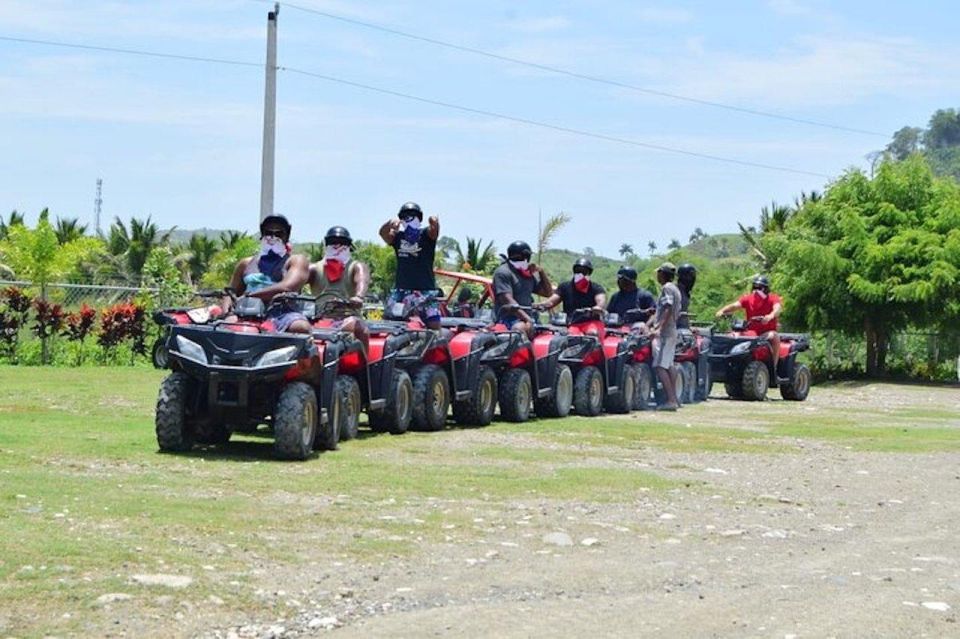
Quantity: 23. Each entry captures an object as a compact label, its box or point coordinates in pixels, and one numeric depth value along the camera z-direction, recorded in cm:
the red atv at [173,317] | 1707
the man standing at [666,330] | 2394
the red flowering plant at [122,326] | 3212
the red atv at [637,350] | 2423
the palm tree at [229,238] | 5884
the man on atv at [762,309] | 2862
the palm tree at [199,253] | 5853
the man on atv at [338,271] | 1759
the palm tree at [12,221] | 5926
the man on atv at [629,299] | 2527
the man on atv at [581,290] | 2338
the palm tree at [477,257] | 5109
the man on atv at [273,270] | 1574
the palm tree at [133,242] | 5919
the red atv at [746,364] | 2861
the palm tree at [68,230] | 5819
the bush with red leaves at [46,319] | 3118
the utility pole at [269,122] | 3300
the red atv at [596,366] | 2291
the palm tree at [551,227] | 3818
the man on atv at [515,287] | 2131
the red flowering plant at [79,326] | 3175
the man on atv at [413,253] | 1958
